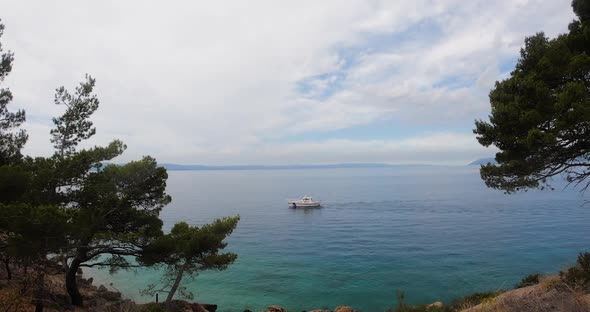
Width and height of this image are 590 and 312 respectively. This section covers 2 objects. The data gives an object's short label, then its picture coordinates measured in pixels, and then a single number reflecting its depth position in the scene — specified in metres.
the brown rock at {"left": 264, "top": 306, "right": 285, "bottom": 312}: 19.71
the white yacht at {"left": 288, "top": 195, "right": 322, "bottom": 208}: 70.62
